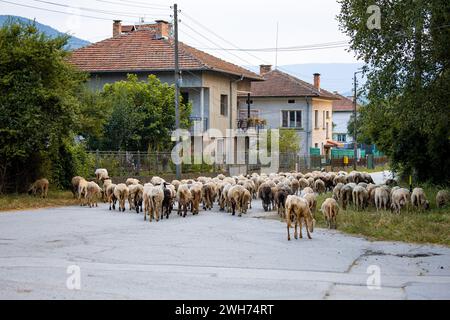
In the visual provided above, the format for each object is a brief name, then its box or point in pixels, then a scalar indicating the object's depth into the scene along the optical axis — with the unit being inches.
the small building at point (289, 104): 2837.1
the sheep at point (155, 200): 866.1
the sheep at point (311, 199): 812.6
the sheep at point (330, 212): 780.6
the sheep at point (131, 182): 1091.0
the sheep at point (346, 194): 1002.1
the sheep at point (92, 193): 1049.5
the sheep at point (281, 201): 933.8
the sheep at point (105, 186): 1091.7
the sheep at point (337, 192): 1015.0
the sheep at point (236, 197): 957.8
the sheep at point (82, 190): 1054.4
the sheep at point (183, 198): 936.3
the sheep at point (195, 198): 961.5
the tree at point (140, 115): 1542.8
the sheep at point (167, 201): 898.7
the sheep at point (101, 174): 1245.7
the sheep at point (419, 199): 910.4
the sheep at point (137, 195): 976.3
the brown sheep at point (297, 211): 677.3
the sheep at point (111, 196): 1024.0
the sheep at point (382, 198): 947.3
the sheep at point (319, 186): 1296.8
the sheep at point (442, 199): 947.3
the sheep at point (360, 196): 984.9
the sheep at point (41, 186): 1092.5
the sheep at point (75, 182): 1107.3
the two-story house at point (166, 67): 1889.8
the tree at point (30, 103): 1028.5
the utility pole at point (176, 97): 1480.1
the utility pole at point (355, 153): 2618.1
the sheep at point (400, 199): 906.3
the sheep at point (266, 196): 1018.1
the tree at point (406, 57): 776.9
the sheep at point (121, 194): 993.5
